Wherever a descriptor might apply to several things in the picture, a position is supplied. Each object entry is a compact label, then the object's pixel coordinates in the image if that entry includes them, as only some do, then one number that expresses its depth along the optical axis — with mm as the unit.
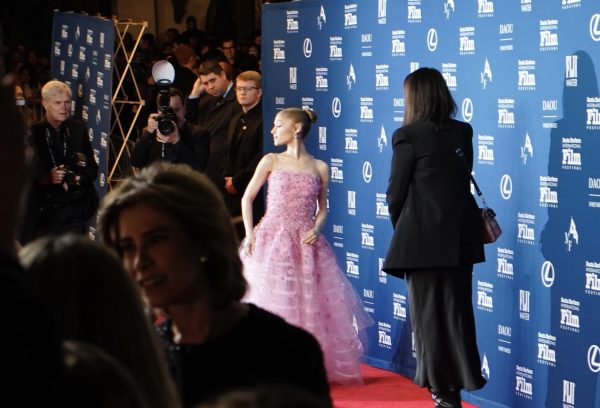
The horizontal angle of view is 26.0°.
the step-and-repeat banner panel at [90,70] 12664
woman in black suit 6859
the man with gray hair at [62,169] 9516
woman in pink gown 8422
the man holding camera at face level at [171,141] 10031
